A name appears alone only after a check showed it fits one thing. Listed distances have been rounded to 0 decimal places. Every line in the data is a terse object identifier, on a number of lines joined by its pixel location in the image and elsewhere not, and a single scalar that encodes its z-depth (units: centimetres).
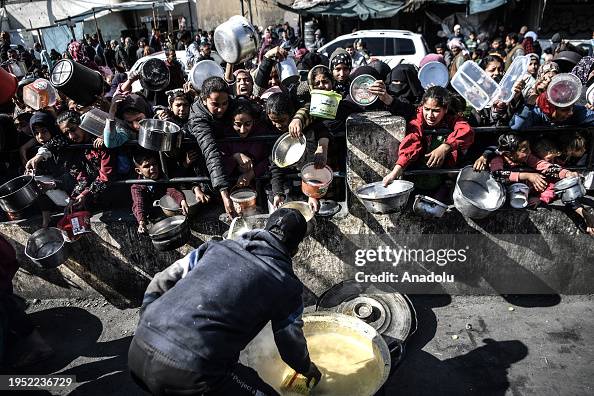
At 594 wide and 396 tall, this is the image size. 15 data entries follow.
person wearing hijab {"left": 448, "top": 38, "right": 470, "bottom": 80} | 835
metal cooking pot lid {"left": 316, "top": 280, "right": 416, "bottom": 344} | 353
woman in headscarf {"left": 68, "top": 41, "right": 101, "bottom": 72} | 881
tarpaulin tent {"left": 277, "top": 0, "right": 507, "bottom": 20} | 1501
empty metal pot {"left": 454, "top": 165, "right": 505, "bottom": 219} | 334
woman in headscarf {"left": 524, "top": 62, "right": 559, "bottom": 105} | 371
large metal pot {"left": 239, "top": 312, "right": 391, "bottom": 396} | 273
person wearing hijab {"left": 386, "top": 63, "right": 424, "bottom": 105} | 516
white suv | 1095
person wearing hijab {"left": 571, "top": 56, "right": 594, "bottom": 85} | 501
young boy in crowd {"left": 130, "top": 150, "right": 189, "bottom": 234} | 376
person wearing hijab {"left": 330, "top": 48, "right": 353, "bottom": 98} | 477
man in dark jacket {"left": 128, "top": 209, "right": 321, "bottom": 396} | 214
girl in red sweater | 343
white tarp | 2269
